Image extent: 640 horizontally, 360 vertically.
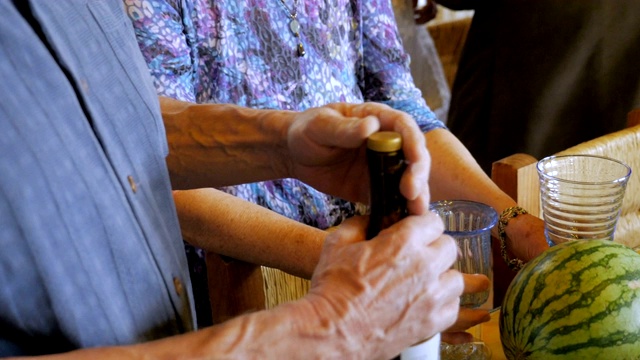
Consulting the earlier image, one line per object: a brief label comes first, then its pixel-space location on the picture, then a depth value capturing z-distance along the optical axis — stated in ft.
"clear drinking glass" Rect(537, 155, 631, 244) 3.17
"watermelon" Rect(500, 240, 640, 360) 2.59
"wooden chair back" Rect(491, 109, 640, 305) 4.25
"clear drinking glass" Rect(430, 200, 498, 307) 3.02
